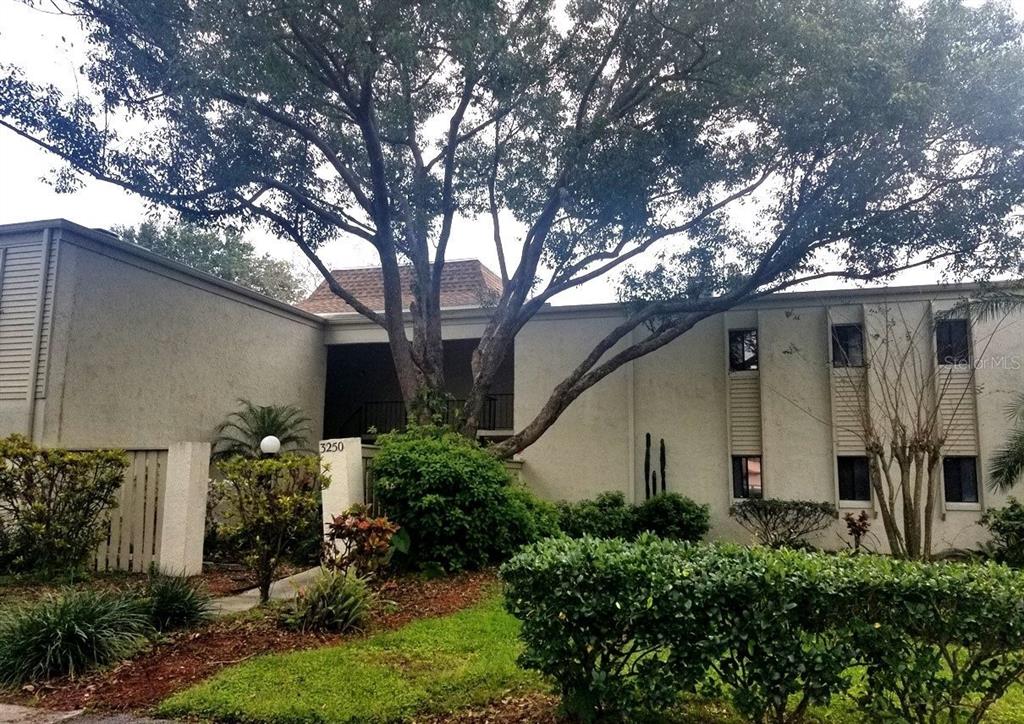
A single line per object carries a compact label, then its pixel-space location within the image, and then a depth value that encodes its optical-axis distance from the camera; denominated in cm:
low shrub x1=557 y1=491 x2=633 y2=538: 1291
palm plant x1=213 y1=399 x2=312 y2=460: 1300
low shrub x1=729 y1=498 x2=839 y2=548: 1325
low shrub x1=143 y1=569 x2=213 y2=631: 612
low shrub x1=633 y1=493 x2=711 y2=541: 1336
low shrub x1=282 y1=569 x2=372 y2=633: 607
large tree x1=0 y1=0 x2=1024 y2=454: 944
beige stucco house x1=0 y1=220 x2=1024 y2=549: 992
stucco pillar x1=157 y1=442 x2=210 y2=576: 873
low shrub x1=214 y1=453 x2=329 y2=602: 700
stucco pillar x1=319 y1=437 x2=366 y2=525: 872
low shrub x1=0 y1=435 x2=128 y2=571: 811
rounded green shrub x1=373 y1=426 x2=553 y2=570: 875
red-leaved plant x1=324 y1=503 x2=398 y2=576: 732
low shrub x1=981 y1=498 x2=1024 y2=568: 1114
